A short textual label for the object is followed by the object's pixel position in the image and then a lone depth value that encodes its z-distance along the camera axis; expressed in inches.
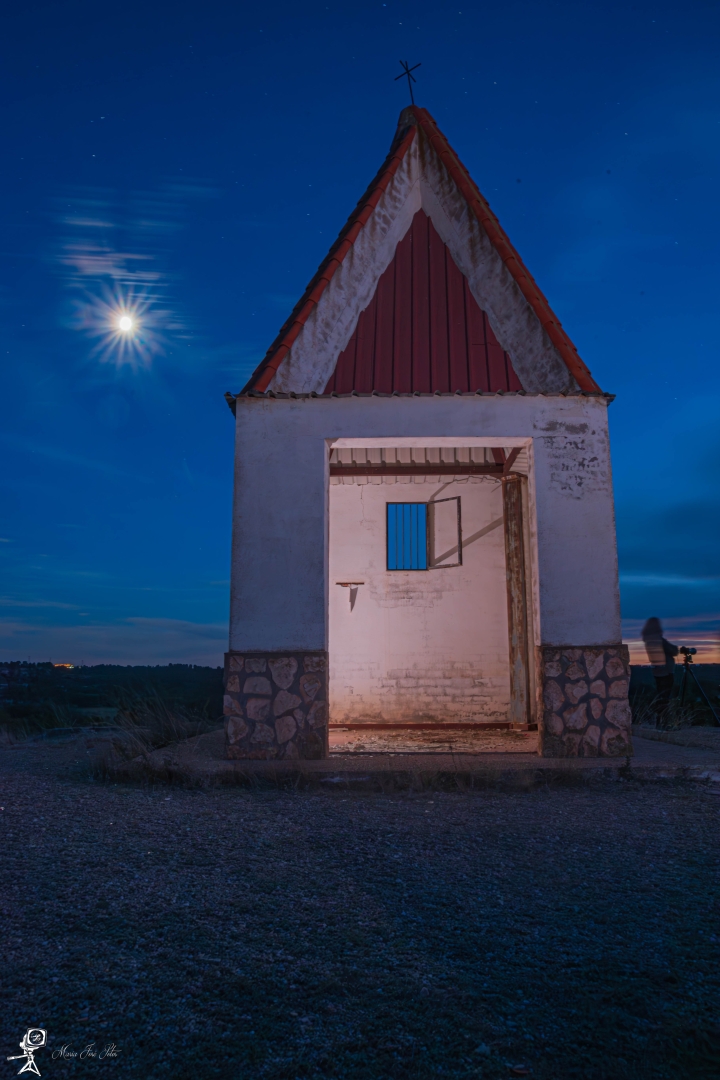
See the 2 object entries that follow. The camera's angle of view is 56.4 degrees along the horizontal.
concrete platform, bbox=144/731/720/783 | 257.0
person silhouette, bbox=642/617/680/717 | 468.8
